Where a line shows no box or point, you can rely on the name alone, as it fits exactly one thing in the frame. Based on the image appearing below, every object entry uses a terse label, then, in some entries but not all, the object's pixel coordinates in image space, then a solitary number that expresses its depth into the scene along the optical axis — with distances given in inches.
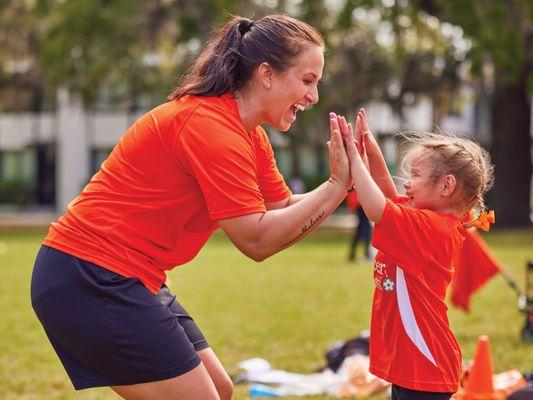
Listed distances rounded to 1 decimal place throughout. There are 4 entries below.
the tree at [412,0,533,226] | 778.8
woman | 124.3
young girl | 142.7
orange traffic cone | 228.1
